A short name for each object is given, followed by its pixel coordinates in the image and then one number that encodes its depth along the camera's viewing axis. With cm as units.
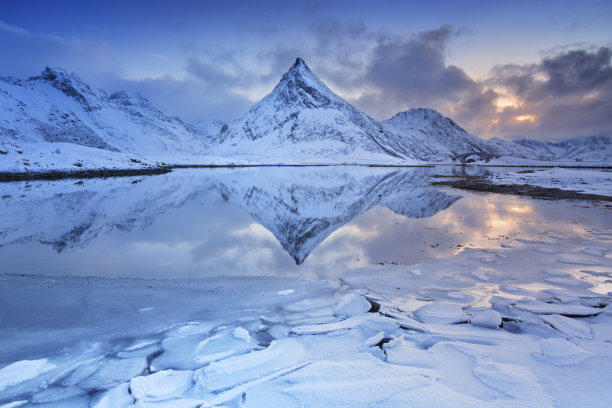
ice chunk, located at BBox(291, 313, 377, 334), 462
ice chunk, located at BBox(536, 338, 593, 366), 343
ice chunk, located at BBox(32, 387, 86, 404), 328
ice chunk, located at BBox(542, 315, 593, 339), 420
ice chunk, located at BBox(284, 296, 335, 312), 561
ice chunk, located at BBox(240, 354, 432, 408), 290
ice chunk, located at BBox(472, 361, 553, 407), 284
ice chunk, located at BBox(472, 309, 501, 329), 455
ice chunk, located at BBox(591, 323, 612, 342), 405
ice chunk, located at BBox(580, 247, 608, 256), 831
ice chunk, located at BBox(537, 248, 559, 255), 862
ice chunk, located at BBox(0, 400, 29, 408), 313
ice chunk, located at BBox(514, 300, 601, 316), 491
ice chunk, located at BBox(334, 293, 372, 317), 530
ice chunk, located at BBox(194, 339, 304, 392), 341
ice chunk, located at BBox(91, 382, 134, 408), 314
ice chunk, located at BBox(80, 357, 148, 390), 351
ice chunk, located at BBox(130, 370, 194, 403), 324
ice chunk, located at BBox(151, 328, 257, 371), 392
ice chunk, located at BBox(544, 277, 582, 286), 632
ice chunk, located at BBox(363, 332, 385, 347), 417
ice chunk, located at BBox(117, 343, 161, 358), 409
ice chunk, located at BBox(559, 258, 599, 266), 752
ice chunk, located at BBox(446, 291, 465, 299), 586
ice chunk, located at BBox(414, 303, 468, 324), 485
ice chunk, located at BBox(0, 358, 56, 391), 350
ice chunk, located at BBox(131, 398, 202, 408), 301
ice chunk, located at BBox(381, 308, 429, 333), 454
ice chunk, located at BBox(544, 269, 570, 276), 689
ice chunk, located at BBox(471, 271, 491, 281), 685
